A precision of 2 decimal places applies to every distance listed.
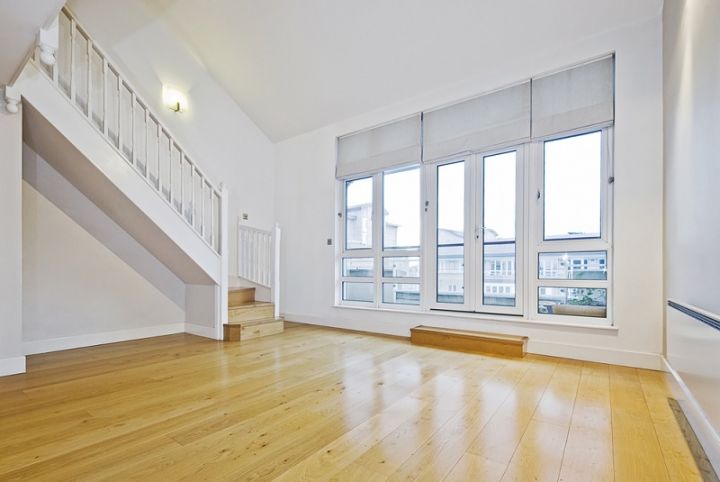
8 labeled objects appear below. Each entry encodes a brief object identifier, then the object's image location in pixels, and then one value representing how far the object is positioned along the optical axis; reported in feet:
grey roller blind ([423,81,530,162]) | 12.35
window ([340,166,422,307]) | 15.20
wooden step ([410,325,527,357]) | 11.47
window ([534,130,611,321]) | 10.98
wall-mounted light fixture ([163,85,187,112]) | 15.74
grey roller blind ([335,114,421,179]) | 14.97
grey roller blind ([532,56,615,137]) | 10.81
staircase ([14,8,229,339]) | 10.23
